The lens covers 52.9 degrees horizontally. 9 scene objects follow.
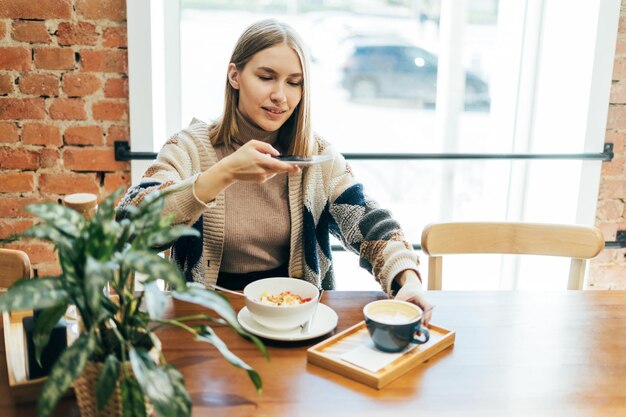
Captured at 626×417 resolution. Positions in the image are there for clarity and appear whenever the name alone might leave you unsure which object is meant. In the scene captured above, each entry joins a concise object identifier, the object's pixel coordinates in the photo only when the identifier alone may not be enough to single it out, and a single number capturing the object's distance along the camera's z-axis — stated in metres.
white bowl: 1.09
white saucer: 1.09
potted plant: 0.68
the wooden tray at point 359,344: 0.97
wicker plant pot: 0.77
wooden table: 0.91
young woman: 1.55
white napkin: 1.00
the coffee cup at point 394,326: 1.02
